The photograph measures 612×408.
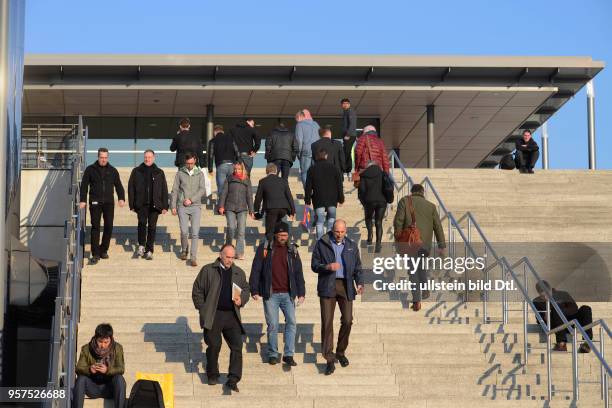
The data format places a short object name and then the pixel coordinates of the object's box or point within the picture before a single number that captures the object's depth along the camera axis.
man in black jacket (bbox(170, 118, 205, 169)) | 23.19
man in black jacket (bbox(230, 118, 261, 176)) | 23.64
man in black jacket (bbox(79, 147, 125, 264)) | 19.27
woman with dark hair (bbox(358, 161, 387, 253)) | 19.62
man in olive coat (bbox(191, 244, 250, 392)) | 15.17
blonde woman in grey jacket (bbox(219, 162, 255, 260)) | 19.59
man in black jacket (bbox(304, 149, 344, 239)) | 19.72
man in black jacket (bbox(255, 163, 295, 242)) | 19.36
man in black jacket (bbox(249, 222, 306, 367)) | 15.79
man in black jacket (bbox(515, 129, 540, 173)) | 27.80
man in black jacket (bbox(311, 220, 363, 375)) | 15.79
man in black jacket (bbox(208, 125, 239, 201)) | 22.62
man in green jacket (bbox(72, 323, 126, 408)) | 14.21
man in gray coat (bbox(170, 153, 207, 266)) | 19.44
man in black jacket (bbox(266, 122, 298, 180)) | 22.69
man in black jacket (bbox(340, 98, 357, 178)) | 24.55
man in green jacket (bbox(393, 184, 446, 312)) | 18.30
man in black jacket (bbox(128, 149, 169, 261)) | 19.59
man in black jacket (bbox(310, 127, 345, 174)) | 21.70
